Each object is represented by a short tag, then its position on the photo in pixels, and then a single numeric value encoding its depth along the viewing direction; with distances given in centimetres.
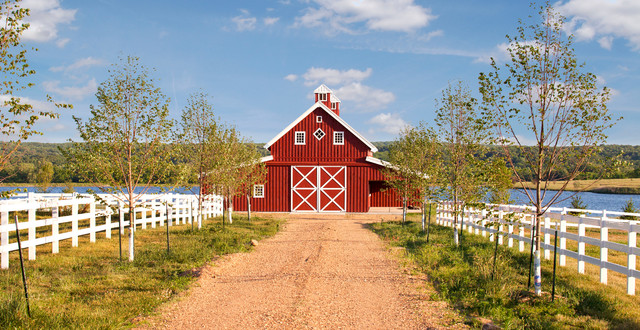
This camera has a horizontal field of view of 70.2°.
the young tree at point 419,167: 1815
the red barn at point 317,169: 3262
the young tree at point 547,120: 842
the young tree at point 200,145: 2092
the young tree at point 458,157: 1588
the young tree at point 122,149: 1160
